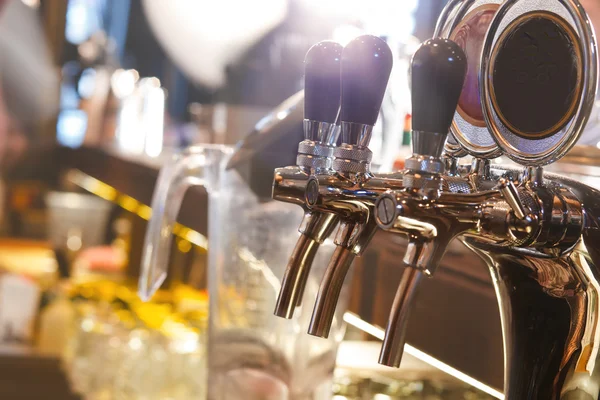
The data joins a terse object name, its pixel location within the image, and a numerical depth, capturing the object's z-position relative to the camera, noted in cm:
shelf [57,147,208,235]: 114
